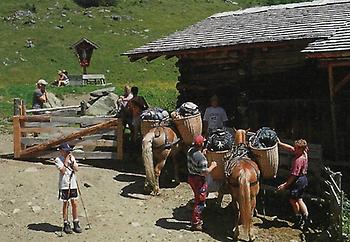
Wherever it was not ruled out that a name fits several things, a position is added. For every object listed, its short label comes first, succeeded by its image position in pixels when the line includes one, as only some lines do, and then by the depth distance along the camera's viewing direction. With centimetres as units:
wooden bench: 3497
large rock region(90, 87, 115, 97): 2250
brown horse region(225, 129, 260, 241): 909
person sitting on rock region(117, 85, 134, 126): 1413
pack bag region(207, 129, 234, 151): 1017
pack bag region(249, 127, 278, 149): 1003
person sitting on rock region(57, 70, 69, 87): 3241
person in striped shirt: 966
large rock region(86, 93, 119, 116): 2028
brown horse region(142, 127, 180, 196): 1142
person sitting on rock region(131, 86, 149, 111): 1393
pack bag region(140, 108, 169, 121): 1217
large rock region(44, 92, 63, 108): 2184
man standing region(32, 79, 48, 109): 1609
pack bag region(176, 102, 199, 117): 1205
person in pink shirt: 965
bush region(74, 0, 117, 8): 6488
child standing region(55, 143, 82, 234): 940
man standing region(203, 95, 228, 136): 1263
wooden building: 1191
